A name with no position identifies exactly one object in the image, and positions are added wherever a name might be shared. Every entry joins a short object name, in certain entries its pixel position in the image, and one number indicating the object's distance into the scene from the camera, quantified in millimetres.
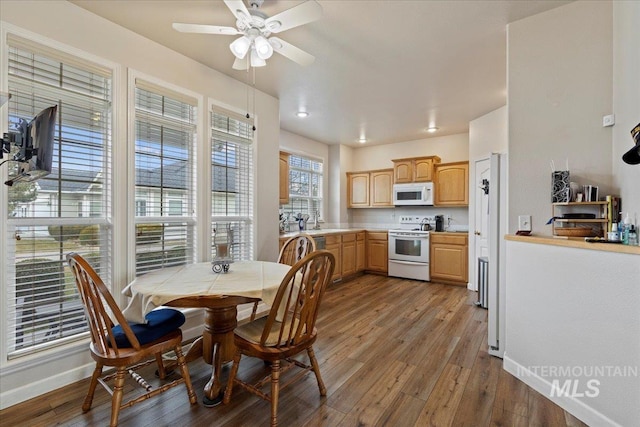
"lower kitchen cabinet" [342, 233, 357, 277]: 5363
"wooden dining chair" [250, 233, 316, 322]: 2789
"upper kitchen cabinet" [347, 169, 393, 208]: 6047
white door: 4430
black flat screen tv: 1605
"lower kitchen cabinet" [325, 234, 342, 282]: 5047
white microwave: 5414
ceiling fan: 1672
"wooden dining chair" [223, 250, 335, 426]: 1691
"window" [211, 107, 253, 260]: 3152
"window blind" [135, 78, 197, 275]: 2561
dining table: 1691
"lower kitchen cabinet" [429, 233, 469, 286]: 4875
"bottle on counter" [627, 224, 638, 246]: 1616
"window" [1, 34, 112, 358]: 1933
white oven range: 5223
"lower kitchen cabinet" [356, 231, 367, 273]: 5775
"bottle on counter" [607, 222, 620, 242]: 1723
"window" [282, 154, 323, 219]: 5586
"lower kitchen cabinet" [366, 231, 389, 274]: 5734
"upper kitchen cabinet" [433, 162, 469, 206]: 5109
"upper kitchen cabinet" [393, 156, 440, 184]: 5396
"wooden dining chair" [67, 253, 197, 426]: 1579
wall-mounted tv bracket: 1614
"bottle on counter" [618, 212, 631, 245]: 1635
